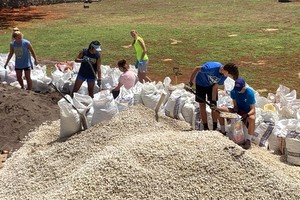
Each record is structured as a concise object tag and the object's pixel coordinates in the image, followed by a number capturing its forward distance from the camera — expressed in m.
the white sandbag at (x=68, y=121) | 7.30
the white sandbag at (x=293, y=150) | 6.62
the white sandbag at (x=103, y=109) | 7.44
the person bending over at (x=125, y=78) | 8.82
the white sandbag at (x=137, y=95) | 7.94
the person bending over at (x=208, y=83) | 7.47
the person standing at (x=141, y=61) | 9.99
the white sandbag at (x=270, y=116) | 7.19
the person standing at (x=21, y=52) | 9.74
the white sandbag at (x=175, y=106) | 7.73
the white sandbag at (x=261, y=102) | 7.98
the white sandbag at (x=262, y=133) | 7.09
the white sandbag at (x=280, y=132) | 6.87
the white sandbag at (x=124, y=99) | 7.70
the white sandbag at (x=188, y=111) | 7.69
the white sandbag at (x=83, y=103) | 7.43
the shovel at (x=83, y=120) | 7.39
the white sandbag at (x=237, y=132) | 6.96
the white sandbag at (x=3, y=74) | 10.60
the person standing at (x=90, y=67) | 8.95
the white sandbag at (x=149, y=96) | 7.86
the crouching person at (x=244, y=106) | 7.03
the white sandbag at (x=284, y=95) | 8.02
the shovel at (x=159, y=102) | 7.53
